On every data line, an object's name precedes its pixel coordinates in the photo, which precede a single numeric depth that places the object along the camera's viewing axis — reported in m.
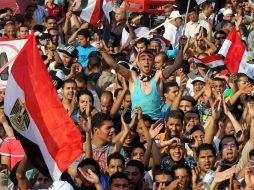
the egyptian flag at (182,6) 20.86
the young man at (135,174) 13.84
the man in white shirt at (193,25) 22.02
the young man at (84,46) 20.06
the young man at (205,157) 14.41
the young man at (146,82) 16.48
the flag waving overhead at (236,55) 18.39
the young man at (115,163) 13.90
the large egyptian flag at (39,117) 12.95
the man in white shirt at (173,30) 21.73
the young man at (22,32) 21.00
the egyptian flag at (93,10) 21.75
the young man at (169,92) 17.02
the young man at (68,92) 16.88
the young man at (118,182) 13.14
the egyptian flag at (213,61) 18.98
